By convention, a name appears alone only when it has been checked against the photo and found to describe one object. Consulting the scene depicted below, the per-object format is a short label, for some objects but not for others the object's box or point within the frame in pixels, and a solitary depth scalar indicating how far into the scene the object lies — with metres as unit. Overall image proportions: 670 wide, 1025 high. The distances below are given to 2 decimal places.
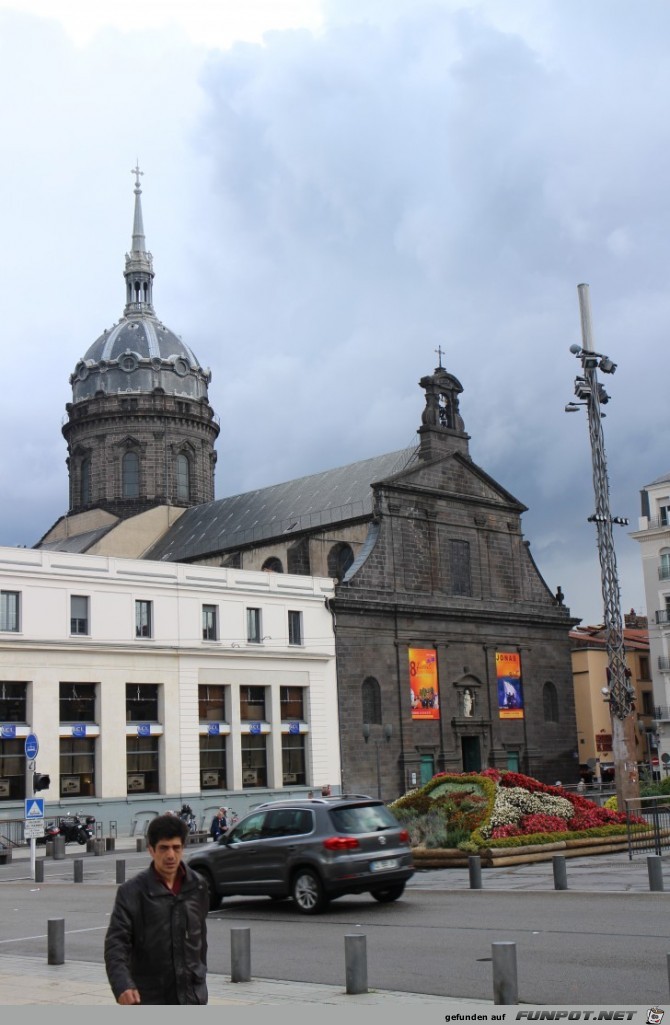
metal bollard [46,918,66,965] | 13.55
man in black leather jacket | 6.54
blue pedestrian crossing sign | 29.50
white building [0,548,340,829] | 43.06
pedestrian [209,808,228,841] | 36.81
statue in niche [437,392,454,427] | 63.41
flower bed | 24.08
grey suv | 17.11
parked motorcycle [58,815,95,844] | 40.72
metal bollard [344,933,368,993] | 10.54
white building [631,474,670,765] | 60.31
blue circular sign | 30.91
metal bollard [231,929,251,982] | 11.77
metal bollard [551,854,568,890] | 18.41
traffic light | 31.98
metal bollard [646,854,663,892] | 17.69
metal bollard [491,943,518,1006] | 9.16
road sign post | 29.19
